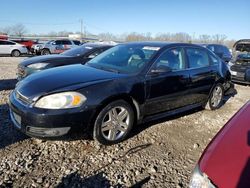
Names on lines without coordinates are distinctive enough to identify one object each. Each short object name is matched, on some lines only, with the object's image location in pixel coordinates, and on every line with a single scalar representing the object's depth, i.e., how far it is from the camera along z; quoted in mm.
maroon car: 1157
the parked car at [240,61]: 6653
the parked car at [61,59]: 4936
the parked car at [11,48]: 14646
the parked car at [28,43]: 18005
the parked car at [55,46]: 15585
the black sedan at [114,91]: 2393
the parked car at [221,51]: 11761
